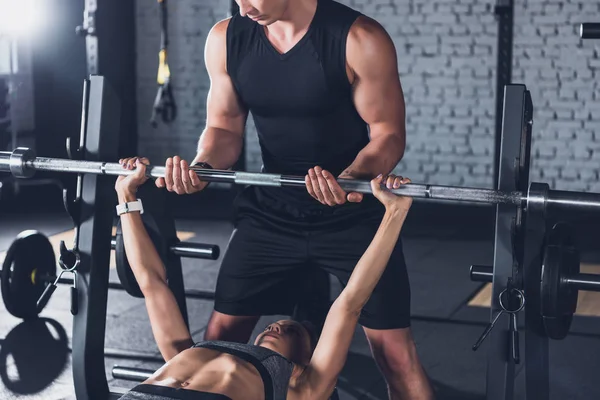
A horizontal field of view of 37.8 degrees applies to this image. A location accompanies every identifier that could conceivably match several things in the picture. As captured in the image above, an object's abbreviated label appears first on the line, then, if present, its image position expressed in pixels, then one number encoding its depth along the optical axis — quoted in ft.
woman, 5.58
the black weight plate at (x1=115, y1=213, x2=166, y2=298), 7.79
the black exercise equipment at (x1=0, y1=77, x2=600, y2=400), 5.86
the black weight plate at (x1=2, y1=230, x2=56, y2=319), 11.03
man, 6.80
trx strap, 17.95
